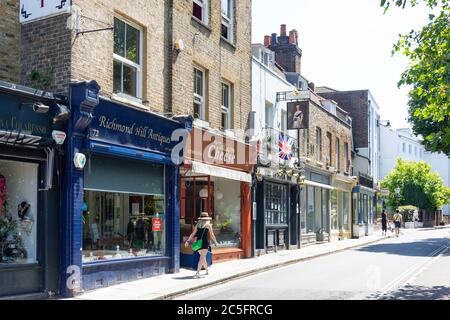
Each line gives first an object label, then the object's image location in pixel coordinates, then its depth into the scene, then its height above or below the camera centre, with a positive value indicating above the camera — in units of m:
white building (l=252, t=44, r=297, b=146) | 22.14 +4.29
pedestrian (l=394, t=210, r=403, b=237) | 38.66 -1.47
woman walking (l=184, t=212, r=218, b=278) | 14.54 -0.90
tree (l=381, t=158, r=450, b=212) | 63.22 +1.38
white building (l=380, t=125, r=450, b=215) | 72.81 +6.72
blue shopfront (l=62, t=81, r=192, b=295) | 11.62 +0.17
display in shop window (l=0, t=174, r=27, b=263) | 10.83 -0.69
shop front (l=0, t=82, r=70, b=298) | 10.68 +0.14
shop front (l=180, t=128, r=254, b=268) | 16.84 +0.26
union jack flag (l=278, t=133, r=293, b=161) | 23.98 +2.24
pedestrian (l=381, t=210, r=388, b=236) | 40.06 -1.74
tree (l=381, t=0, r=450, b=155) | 12.12 +2.94
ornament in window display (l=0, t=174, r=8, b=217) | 10.95 +0.10
